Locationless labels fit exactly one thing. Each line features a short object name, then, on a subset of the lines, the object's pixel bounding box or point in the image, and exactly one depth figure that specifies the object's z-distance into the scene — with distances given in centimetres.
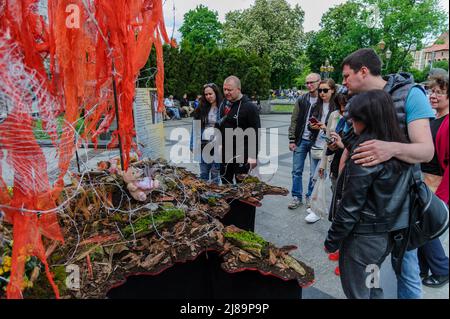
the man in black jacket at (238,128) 346
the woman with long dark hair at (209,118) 387
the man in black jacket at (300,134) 362
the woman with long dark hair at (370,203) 142
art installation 149
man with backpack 142
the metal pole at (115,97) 202
